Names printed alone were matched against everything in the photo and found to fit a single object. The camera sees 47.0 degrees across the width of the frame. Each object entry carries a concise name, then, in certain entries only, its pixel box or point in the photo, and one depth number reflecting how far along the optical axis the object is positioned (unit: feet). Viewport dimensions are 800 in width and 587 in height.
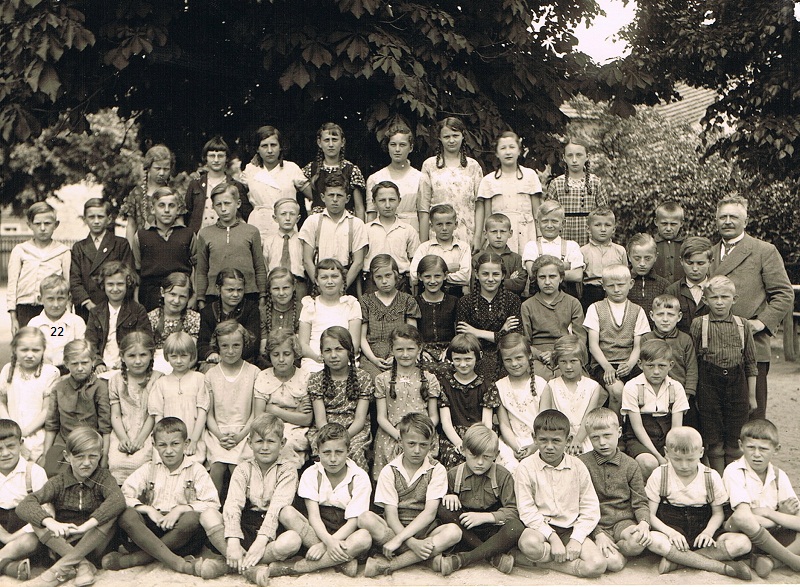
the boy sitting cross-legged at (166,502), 16.96
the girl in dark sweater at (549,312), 20.88
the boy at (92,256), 22.62
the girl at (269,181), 24.02
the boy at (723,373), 19.94
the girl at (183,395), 19.25
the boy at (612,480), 17.54
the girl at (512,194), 23.94
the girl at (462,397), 19.29
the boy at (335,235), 22.77
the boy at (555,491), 17.30
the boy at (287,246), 22.94
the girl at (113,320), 21.07
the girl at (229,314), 21.29
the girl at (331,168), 23.97
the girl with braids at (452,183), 24.03
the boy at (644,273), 21.59
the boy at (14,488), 16.63
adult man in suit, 21.13
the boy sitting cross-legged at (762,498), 16.80
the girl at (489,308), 20.92
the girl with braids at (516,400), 19.29
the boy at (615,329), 20.51
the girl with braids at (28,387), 19.29
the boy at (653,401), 19.29
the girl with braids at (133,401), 19.22
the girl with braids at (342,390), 19.15
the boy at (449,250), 22.13
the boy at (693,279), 21.36
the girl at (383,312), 20.98
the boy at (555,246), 22.29
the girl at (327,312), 20.93
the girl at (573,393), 19.15
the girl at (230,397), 19.34
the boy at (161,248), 22.68
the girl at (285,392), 19.49
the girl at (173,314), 21.21
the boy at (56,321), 20.80
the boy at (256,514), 16.74
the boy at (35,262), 22.54
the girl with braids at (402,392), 19.25
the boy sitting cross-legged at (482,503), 17.10
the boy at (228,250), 22.17
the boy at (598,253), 22.66
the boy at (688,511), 16.78
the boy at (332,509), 16.87
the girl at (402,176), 23.90
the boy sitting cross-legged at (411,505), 16.94
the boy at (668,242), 22.90
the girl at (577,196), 24.03
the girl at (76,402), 19.13
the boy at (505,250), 22.22
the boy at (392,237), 22.84
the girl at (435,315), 21.27
